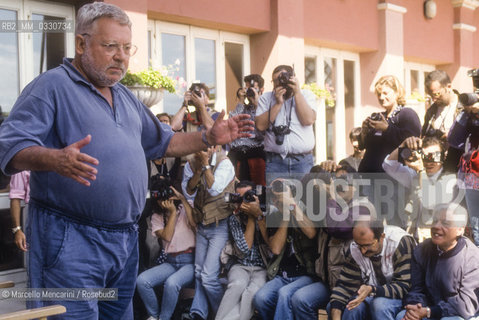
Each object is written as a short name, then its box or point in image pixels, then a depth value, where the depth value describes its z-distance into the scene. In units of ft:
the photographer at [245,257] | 13.48
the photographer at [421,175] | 12.79
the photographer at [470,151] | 11.44
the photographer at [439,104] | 14.56
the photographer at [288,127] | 15.21
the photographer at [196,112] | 15.99
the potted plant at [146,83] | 17.69
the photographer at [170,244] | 14.78
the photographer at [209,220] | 14.34
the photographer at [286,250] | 13.14
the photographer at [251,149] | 16.88
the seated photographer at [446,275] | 10.46
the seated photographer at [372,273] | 11.30
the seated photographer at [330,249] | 12.39
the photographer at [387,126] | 13.75
